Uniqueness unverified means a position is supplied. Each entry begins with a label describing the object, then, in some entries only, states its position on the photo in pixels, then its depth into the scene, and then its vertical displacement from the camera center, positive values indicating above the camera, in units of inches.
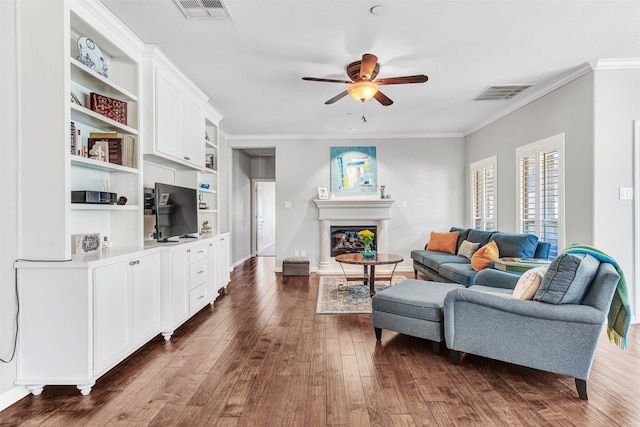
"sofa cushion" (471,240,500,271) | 154.5 -21.6
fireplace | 241.6 -4.9
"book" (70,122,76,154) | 91.8 +19.4
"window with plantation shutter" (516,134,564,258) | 147.6 +10.0
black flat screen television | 124.2 -0.4
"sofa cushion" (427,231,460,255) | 209.3 -20.2
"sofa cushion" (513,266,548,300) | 91.8 -20.5
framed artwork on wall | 249.1 +30.3
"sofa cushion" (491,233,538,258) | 150.5 -16.0
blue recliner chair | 81.1 -30.6
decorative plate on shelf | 95.6 +46.0
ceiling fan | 115.0 +46.9
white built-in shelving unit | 81.7 -0.7
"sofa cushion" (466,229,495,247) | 184.1 -14.8
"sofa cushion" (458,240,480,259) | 185.5 -21.7
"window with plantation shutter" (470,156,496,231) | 210.8 +11.0
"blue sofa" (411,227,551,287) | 150.9 -26.6
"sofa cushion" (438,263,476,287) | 152.7 -30.0
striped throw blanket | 84.5 -26.2
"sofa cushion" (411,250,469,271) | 182.5 -27.6
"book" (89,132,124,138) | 107.6 +24.5
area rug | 153.0 -45.3
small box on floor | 232.4 -39.8
